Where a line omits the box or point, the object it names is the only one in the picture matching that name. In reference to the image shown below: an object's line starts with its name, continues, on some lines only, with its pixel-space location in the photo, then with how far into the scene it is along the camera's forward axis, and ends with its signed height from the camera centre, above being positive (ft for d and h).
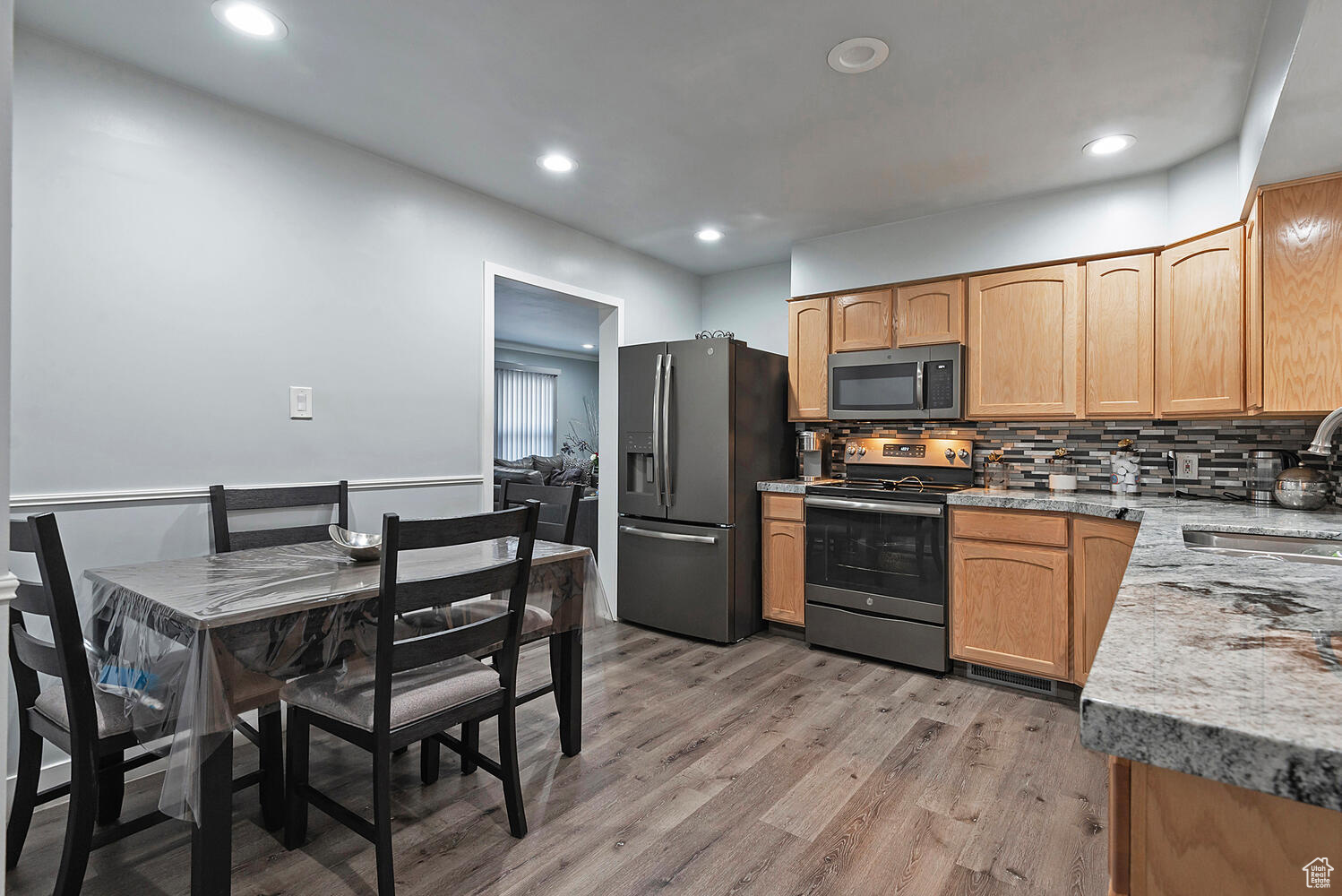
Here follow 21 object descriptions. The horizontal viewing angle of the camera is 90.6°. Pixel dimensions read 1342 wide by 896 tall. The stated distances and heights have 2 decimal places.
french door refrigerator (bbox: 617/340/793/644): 12.11 -0.62
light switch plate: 8.86 +0.57
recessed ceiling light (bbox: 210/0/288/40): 6.50 +4.28
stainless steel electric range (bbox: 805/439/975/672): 10.69 -1.90
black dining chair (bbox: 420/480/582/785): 7.18 -1.90
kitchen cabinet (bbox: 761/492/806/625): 12.32 -2.13
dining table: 4.76 -1.58
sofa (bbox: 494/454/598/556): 16.02 -0.96
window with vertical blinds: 29.89 +1.57
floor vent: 10.00 -3.62
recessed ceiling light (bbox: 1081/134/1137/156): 9.03 +4.17
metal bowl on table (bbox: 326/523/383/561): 6.70 -1.03
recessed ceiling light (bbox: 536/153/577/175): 9.81 +4.25
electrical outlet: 10.30 -0.30
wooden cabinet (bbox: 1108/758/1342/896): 1.68 -1.07
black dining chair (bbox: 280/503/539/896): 5.24 -2.13
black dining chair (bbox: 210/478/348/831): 5.32 -1.12
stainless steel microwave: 11.61 +1.13
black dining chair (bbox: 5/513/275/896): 4.72 -2.11
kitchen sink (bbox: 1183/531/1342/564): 6.43 -1.01
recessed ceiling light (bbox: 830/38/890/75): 6.97 +4.22
